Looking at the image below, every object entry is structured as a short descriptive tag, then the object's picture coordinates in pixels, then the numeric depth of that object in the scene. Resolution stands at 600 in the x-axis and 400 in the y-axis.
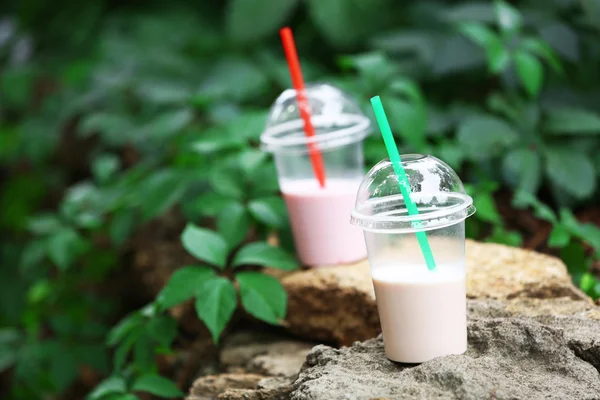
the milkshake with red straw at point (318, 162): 2.34
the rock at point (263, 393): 1.67
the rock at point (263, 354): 2.03
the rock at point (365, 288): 2.04
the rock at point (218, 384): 1.94
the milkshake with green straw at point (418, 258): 1.62
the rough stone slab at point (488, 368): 1.45
